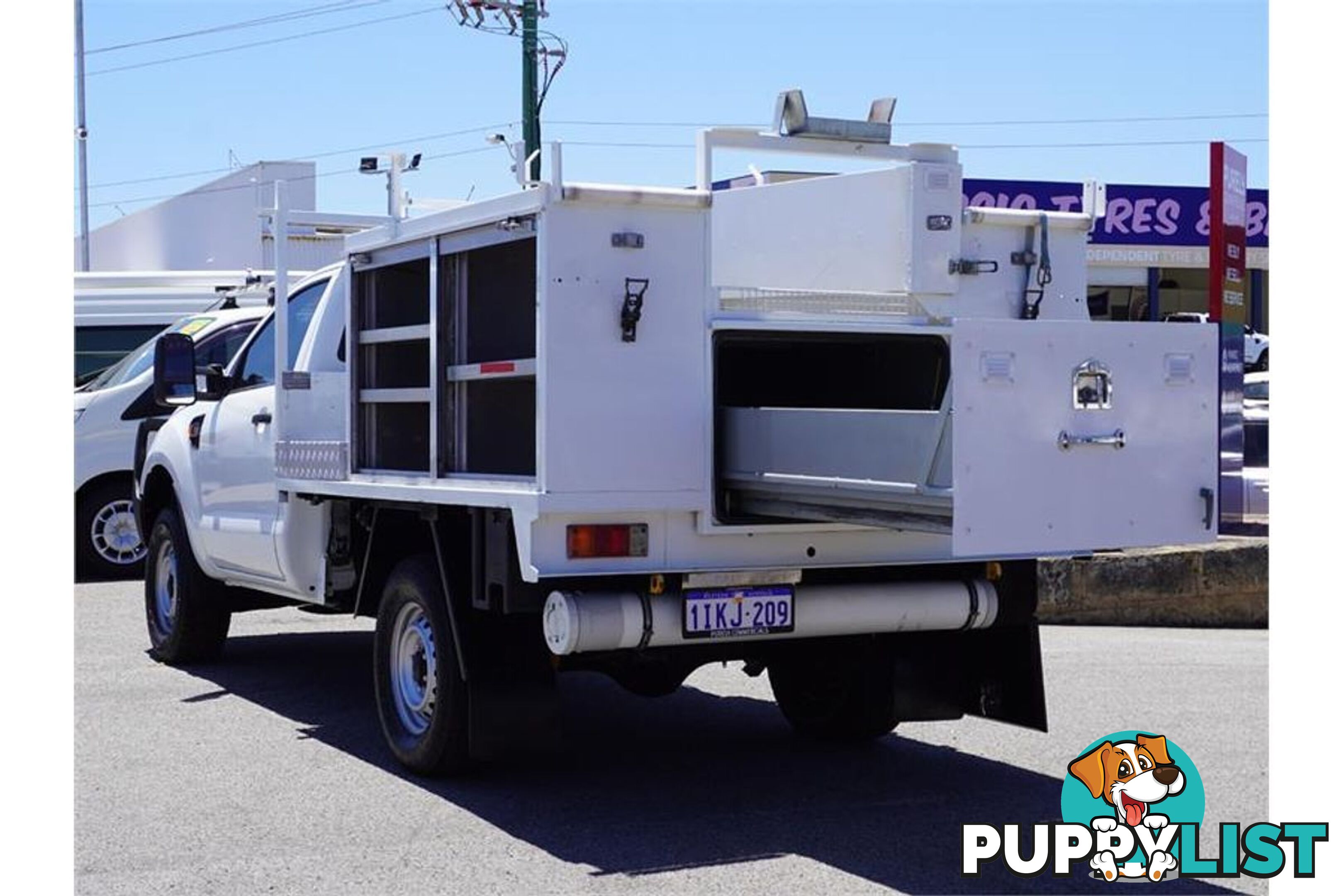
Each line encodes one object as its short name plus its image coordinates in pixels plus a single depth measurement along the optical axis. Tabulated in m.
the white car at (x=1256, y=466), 14.83
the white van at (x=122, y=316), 16.42
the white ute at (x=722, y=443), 5.88
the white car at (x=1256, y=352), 35.59
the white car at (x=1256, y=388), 22.78
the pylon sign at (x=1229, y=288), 14.32
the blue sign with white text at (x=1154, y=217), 34.97
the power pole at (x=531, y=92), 25.47
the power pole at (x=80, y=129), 33.75
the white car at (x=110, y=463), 14.69
